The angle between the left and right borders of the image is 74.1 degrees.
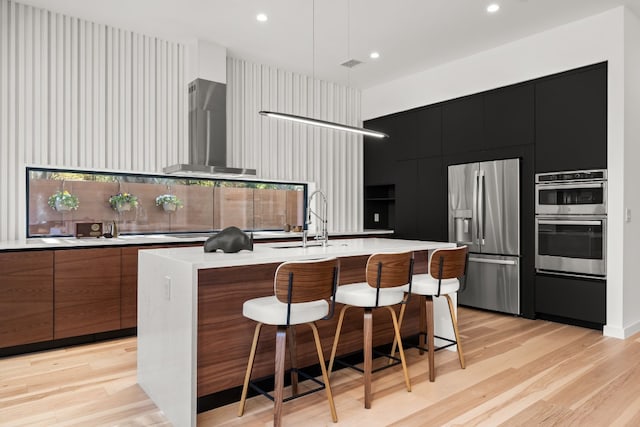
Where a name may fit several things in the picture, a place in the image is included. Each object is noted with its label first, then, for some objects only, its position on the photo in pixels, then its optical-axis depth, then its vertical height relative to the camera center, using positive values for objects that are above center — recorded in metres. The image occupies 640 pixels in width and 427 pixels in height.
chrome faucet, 3.43 -0.20
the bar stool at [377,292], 2.58 -0.50
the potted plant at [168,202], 4.90 +0.13
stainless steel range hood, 4.83 +0.99
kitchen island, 2.27 -0.65
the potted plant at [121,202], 4.55 +0.12
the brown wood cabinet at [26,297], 3.37 -0.69
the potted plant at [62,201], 4.22 +0.12
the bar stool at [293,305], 2.18 -0.50
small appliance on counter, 4.10 -0.16
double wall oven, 4.11 -0.08
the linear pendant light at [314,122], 3.47 +0.82
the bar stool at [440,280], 2.96 -0.48
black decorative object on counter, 2.72 -0.18
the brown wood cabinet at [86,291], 3.62 -0.69
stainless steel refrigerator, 4.71 -0.15
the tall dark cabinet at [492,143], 4.24 +0.85
